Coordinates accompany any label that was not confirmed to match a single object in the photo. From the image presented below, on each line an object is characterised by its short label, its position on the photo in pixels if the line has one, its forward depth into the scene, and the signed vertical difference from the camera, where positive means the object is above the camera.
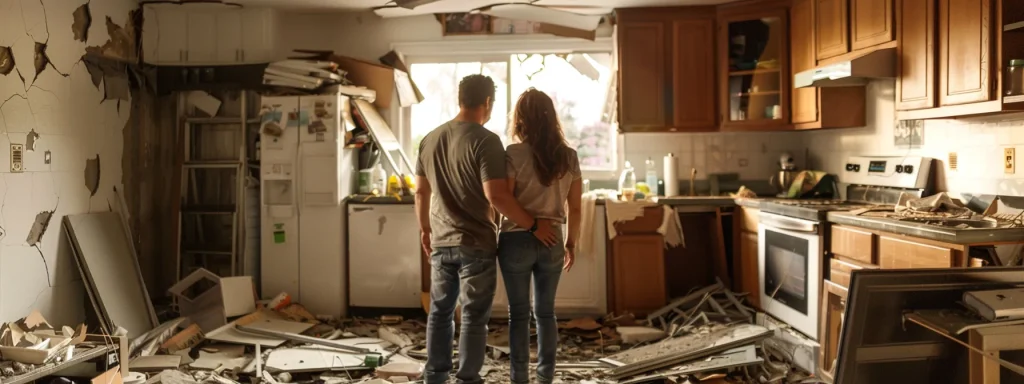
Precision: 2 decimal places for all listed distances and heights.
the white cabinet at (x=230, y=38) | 4.94 +0.94
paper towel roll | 4.90 +0.02
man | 2.75 -0.13
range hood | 3.49 +0.51
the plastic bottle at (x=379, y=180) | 4.96 +0.00
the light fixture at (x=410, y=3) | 4.70 +1.12
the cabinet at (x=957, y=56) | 2.82 +0.48
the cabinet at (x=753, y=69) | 4.59 +0.66
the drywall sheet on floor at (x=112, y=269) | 4.00 -0.48
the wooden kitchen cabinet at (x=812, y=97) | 4.16 +0.44
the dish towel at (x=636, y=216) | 4.48 -0.23
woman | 2.82 -0.08
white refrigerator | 4.61 -0.11
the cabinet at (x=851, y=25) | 3.58 +0.76
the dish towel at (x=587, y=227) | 4.52 -0.29
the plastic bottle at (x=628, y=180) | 4.89 -0.01
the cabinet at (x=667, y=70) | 4.76 +0.68
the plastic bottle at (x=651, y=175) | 4.97 +0.02
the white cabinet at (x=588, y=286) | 4.59 -0.66
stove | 3.56 -0.28
